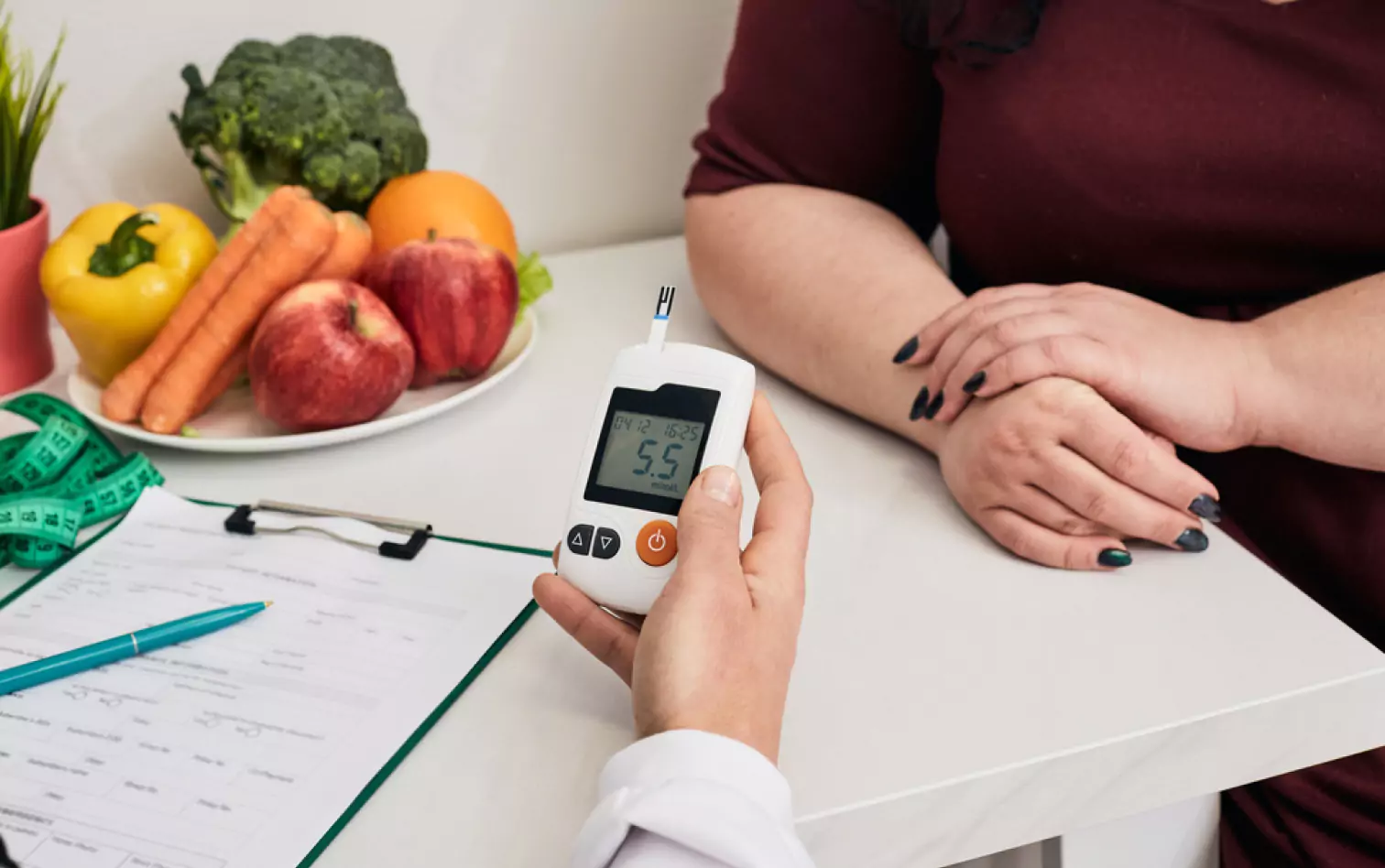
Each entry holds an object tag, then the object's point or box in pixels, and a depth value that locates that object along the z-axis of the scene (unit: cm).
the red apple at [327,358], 78
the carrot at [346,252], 88
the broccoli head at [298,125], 95
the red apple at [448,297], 85
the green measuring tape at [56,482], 67
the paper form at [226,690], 47
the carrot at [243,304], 82
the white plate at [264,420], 79
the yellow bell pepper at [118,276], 85
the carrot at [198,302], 83
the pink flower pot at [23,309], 89
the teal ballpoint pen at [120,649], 55
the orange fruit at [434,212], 97
